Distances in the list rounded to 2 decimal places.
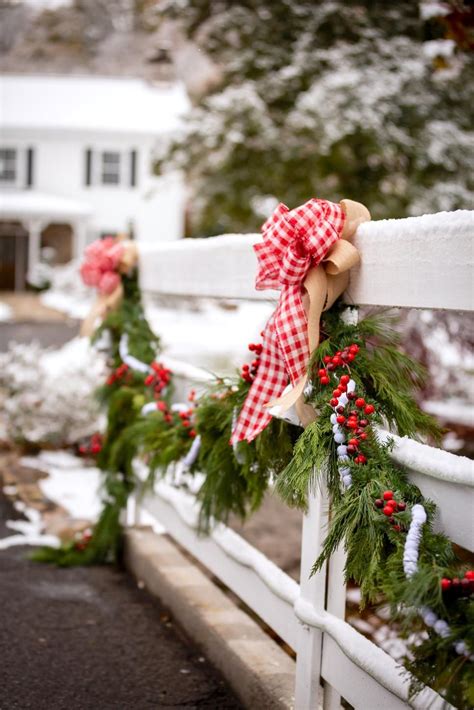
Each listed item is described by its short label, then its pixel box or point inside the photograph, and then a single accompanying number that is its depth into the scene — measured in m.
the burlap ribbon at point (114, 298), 4.78
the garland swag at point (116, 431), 4.54
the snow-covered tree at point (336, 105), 11.78
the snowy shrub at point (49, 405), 7.45
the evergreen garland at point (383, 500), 1.75
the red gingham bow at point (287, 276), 2.38
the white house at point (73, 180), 30.92
